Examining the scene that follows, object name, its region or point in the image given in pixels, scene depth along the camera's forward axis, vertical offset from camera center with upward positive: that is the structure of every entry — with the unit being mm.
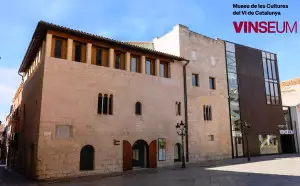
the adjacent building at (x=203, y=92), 22297 +4017
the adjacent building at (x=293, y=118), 31391 +1839
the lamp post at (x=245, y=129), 26114 +379
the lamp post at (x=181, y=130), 18403 +264
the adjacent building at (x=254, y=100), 26317 +3815
